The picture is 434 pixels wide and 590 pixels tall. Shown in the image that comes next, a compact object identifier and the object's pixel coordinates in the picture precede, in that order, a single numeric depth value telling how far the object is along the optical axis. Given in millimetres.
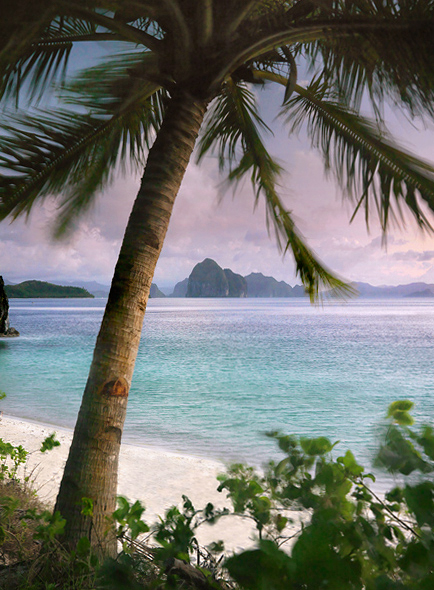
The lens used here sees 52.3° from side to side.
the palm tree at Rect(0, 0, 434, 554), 2779
